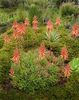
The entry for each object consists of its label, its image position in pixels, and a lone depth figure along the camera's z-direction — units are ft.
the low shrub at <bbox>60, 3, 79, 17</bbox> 24.44
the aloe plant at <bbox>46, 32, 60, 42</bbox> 14.91
